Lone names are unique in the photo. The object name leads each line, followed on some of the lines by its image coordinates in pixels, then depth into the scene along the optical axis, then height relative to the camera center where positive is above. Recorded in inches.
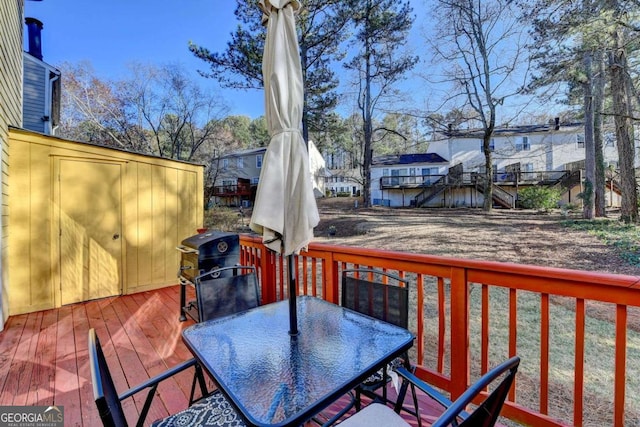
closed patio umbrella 65.4 +10.0
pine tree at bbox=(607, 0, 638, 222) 378.9 +100.3
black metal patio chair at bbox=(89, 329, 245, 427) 37.4 -34.4
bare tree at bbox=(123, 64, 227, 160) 637.9 +224.4
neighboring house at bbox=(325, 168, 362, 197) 1280.8 +103.7
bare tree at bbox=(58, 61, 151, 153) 574.9 +195.4
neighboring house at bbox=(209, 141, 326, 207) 1020.5 +114.7
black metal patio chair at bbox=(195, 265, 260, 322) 88.6 -27.7
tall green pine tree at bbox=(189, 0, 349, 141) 453.7 +263.2
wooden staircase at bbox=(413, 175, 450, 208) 895.7 +46.6
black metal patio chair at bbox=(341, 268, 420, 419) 71.2 -27.5
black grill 141.4 -23.3
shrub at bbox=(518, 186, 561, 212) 683.4 +20.5
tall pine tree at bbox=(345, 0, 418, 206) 571.2 +342.1
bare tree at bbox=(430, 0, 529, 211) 525.3 +285.4
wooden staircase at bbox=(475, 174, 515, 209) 804.6 +27.6
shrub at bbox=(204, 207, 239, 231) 479.8 -20.8
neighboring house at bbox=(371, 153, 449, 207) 981.2 +98.2
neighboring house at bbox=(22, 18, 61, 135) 275.0 +115.4
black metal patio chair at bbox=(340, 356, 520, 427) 37.0 -25.1
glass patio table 48.2 -30.5
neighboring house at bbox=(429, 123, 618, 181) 943.0 +182.2
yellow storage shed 151.3 -7.7
